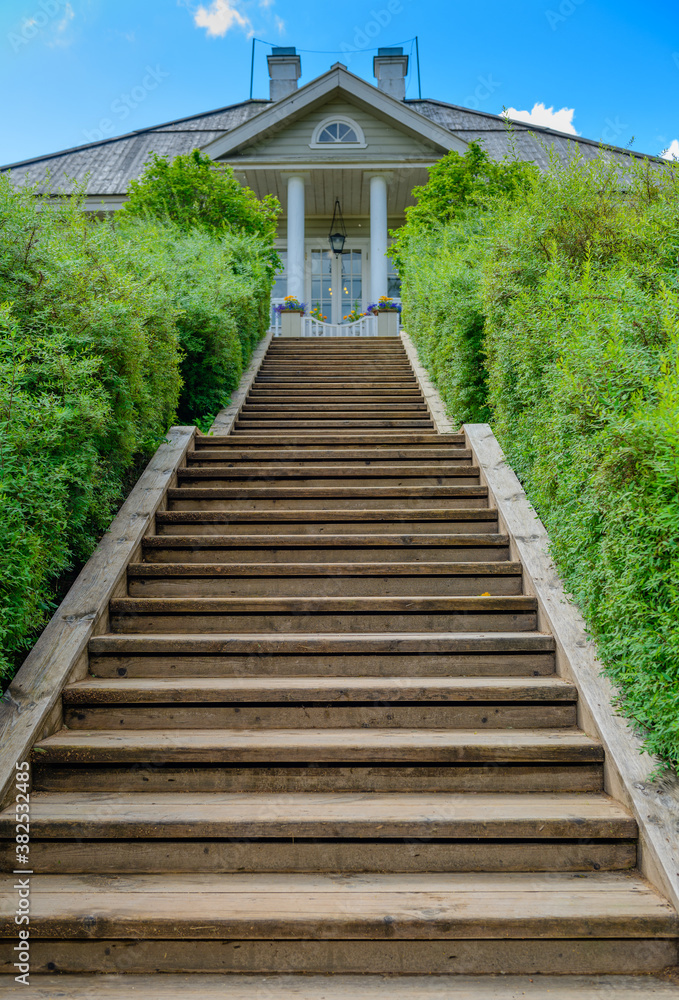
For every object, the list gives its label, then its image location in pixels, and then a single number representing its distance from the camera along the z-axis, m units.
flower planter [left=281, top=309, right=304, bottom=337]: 10.32
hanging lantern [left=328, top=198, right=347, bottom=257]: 12.23
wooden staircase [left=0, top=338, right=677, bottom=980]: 1.81
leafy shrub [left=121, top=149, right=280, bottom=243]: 8.23
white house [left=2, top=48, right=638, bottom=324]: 11.35
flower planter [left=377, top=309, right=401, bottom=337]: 10.39
